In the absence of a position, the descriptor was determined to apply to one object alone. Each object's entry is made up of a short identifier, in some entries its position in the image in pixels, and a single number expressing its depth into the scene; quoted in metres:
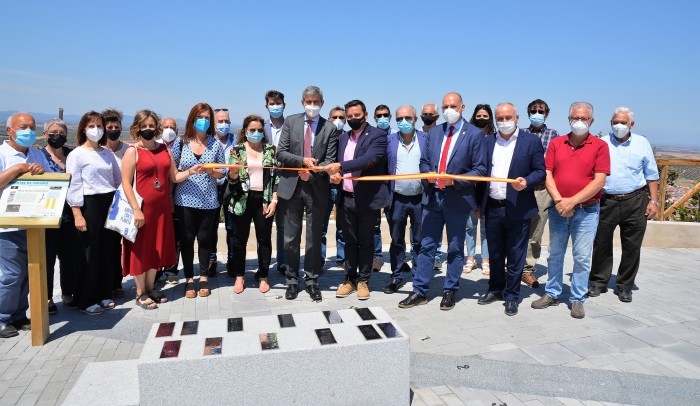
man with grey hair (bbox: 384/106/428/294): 5.96
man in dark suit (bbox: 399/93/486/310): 5.44
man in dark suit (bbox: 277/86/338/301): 5.74
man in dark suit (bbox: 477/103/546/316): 5.31
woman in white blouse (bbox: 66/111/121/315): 5.04
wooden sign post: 4.30
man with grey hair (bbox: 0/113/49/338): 4.53
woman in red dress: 5.26
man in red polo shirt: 5.24
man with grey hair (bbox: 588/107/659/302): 5.89
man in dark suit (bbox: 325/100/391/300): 5.70
